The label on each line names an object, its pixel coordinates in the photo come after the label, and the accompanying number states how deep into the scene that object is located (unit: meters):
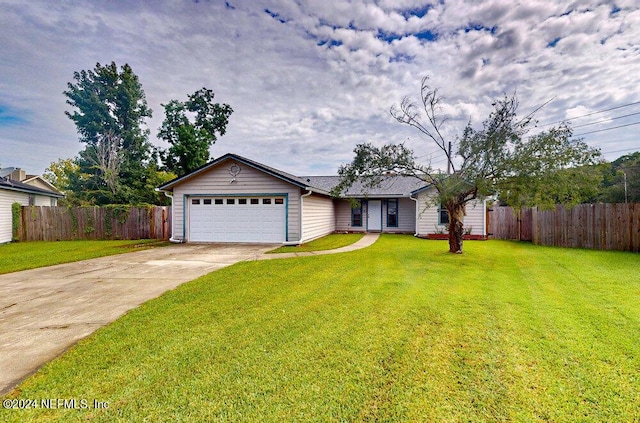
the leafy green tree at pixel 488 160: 8.02
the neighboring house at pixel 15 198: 14.09
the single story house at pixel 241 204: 12.69
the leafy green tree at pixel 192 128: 24.74
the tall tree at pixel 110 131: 22.92
